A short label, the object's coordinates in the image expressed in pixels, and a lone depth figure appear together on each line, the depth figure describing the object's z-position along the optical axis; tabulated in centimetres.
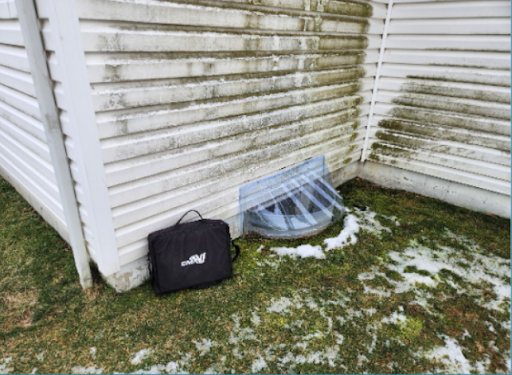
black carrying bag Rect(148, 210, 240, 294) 265
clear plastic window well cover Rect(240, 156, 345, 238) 354
